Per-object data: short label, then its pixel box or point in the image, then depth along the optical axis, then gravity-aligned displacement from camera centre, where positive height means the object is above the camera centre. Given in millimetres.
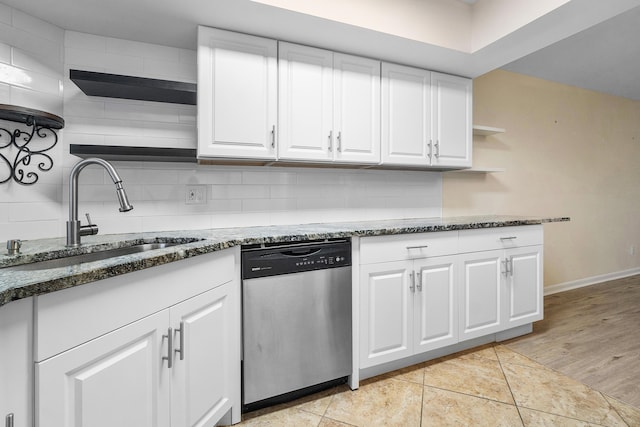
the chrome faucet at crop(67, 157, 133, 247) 1388 +54
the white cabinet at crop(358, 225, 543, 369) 1867 -480
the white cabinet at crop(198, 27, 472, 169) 1847 +695
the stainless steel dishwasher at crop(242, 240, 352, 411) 1572 -538
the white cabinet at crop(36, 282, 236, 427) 816 -499
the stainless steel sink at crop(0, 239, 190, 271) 1338 -206
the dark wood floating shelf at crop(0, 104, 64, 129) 1501 +468
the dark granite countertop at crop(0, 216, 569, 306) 766 -144
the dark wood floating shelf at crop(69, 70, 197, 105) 1612 +672
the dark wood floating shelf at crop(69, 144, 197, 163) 1681 +324
